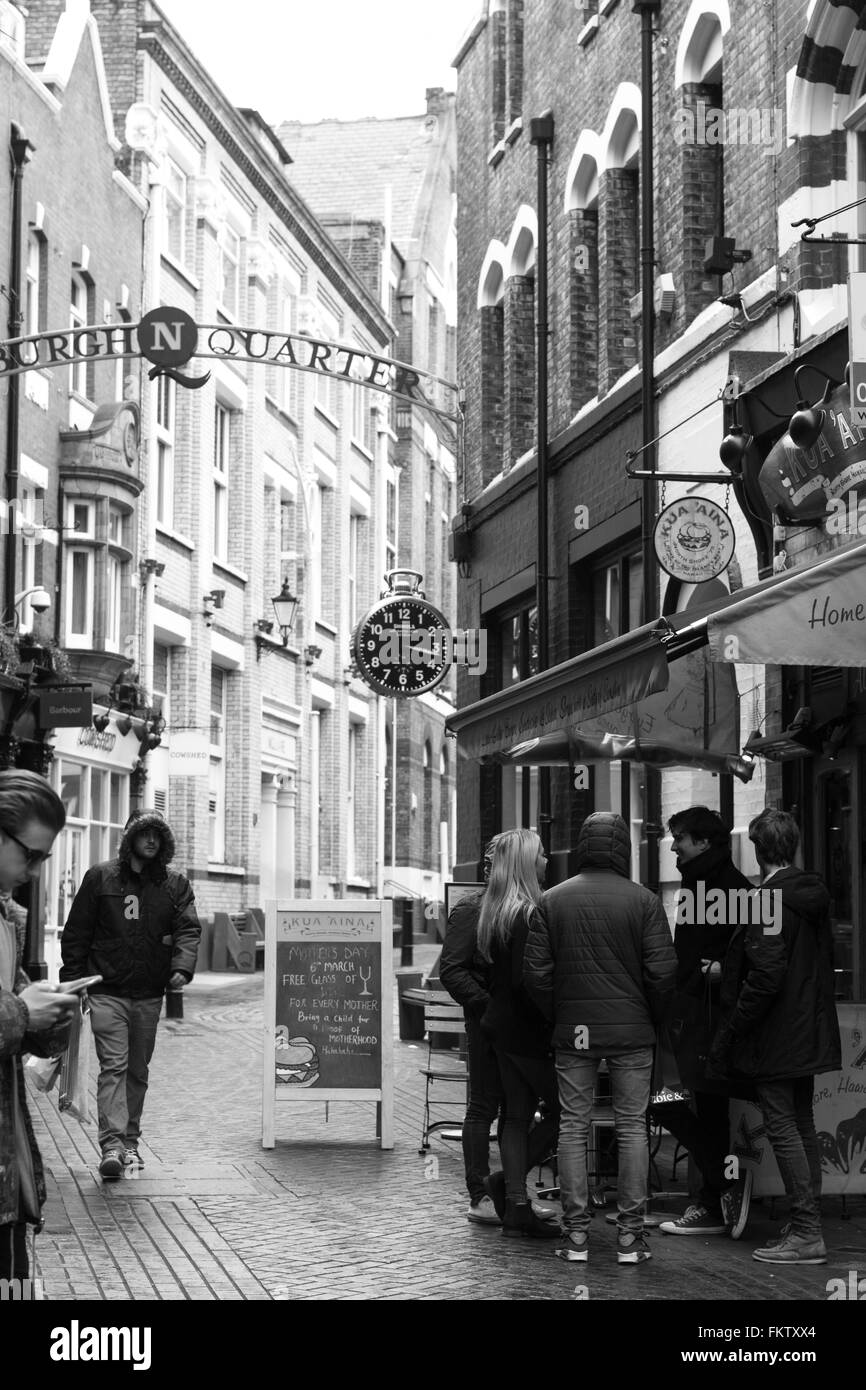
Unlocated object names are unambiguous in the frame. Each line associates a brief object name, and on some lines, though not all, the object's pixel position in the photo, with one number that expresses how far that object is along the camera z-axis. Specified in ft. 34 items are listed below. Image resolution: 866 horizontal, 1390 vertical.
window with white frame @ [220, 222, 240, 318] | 126.41
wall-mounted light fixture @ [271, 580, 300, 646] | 114.83
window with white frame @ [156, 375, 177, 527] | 111.65
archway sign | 56.49
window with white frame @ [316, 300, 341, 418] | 149.69
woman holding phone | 16.53
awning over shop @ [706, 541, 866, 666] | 27.58
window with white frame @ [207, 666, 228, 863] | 121.19
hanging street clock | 60.64
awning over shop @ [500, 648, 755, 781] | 41.19
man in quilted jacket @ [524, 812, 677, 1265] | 28.55
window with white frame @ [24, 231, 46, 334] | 91.20
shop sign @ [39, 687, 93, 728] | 80.38
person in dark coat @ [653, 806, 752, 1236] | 31.04
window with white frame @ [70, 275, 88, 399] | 96.28
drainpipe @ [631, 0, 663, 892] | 53.01
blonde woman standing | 30.17
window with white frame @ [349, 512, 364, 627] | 158.30
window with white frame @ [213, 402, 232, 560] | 123.44
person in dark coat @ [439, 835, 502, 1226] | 31.58
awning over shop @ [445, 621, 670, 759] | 30.17
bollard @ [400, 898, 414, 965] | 102.89
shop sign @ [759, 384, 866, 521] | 36.21
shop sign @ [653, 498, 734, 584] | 43.98
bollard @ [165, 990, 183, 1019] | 74.90
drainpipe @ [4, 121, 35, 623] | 85.15
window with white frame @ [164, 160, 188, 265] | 115.81
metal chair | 40.52
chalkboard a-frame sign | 40.60
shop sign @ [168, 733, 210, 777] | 98.02
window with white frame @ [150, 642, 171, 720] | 111.96
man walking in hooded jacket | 36.60
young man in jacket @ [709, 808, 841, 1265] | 28.68
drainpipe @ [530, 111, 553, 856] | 64.44
